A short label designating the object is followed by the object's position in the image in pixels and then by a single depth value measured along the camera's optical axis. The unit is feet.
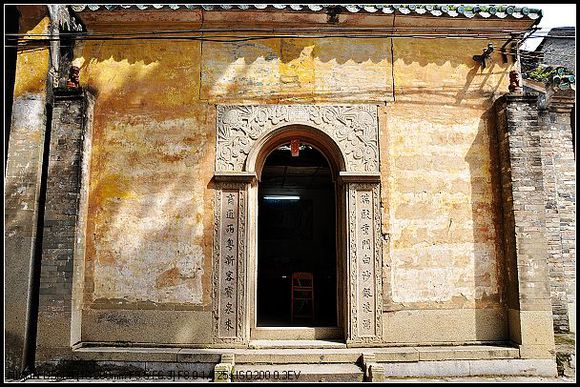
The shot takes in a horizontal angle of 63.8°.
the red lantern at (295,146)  25.99
